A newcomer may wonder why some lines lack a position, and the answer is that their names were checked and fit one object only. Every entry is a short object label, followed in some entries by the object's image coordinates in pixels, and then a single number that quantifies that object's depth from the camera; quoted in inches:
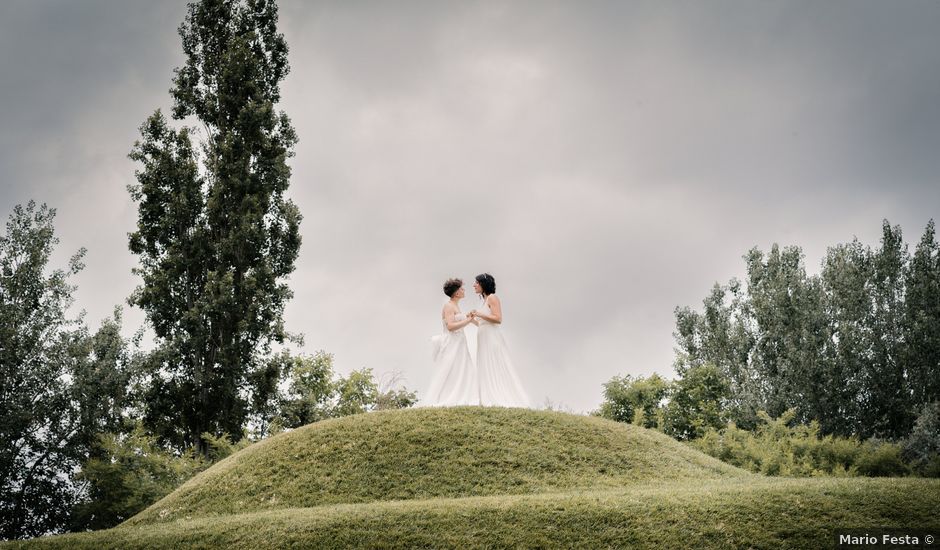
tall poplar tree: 1177.4
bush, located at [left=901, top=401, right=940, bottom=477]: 1229.7
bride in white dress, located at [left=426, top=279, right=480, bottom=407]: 748.0
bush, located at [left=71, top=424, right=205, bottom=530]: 979.3
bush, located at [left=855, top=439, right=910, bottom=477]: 1054.4
